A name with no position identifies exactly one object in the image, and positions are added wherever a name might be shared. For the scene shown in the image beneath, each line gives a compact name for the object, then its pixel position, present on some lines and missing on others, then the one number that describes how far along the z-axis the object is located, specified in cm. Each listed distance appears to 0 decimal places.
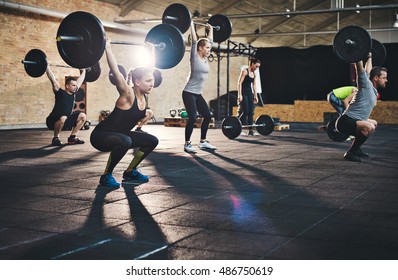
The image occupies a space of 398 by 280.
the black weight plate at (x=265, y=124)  976
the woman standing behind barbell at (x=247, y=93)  912
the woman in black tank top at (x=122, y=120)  403
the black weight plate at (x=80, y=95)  1354
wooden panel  1628
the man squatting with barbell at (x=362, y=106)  553
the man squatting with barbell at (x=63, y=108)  753
